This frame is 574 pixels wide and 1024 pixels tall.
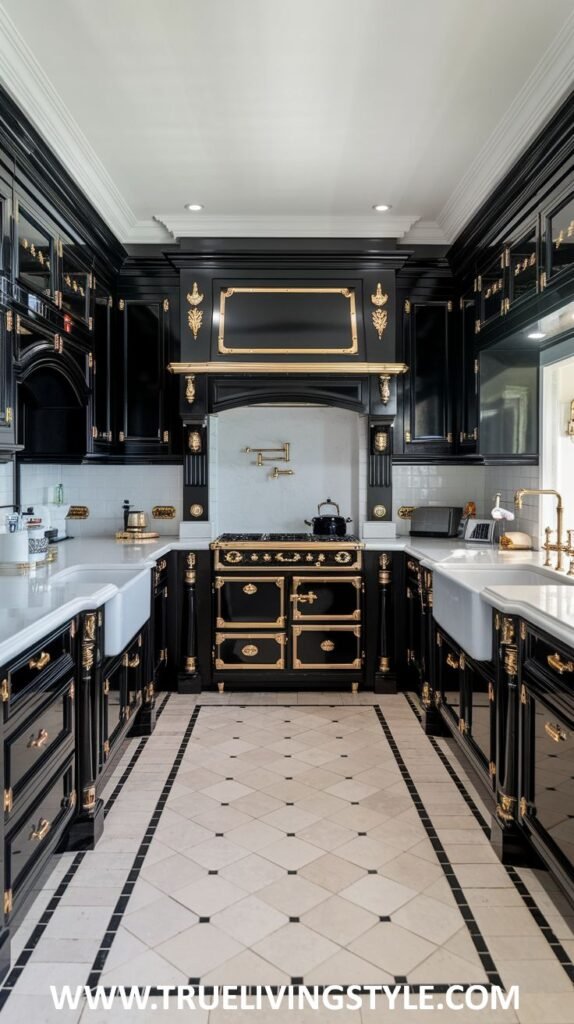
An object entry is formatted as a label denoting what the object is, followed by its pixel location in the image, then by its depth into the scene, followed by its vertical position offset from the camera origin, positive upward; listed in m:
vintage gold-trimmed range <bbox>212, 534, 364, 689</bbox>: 4.32 -0.73
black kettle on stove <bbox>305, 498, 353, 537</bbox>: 4.62 -0.24
